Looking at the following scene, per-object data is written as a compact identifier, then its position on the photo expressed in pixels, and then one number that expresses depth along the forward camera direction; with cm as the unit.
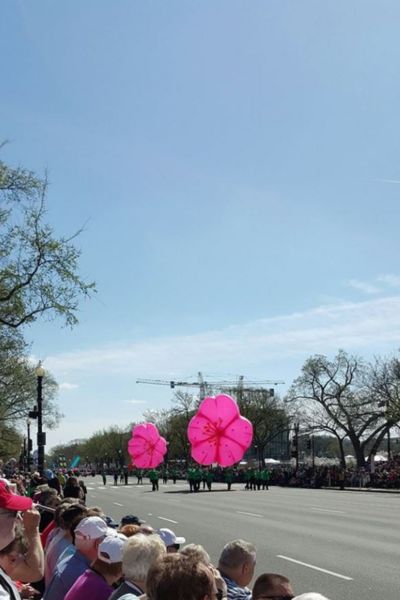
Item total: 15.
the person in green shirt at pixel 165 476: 7218
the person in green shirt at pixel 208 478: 5204
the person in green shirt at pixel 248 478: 5488
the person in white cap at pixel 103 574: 484
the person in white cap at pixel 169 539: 625
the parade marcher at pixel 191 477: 5053
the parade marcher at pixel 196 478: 5056
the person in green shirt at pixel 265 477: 5441
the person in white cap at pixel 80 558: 566
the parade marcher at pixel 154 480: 5177
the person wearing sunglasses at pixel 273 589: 457
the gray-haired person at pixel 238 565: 575
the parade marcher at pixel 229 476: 5356
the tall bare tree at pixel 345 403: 8219
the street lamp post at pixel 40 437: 2547
